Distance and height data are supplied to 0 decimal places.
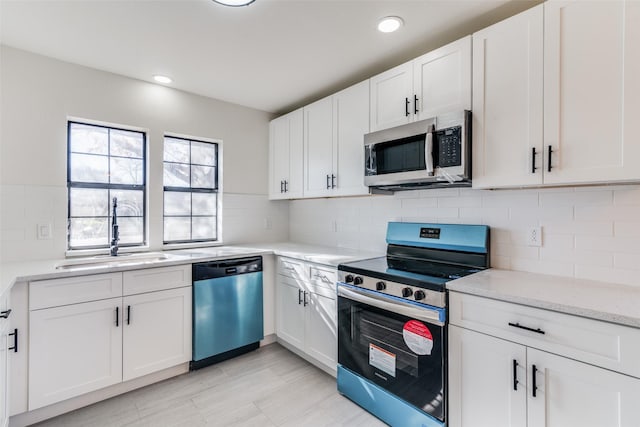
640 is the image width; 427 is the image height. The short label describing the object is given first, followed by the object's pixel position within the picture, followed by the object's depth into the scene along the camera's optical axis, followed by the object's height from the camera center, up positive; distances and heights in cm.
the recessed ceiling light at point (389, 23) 190 +120
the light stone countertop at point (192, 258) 190 -37
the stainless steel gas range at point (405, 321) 169 -66
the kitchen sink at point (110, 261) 227 -38
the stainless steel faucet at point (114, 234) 261 -19
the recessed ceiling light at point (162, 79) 273 +120
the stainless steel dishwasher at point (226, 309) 258 -85
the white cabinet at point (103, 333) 194 -85
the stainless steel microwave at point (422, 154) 184 +40
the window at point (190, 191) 310 +23
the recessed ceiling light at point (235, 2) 173 +119
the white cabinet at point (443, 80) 188 +86
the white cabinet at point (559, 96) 138 +59
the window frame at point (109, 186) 255 +23
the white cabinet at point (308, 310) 242 -84
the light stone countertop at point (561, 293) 121 -37
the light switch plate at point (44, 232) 237 -16
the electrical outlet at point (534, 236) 186 -13
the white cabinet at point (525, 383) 120 -74
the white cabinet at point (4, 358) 152 -77
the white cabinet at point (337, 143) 253 +63
